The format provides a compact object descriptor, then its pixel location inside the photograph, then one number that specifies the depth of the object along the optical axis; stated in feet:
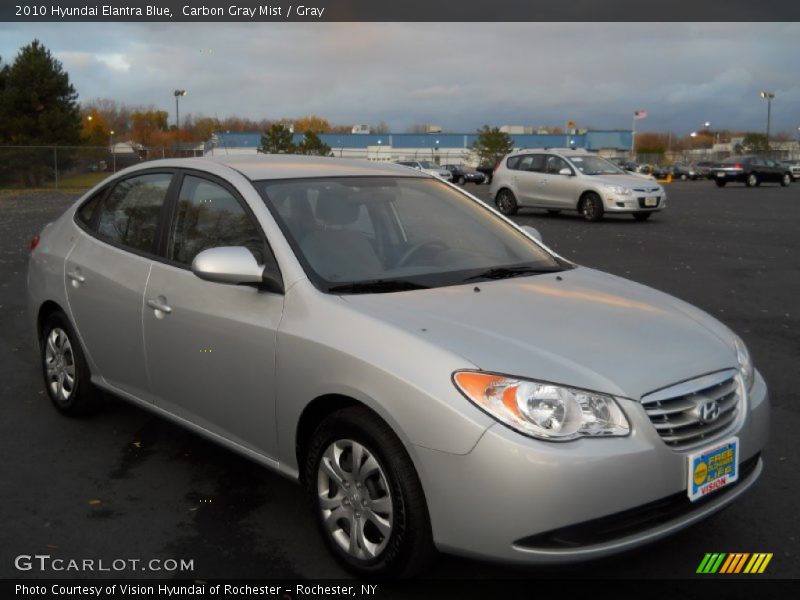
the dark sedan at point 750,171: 139.64
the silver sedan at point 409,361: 9.37
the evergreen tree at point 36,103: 157.48
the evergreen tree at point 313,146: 205.43
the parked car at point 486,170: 202.08
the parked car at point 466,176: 187.93
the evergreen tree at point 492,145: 278.26
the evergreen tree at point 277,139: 211.00
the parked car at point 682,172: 221.87
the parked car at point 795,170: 203.46
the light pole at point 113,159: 133.28
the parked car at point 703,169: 215.51
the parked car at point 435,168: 157.99
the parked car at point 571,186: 65.16
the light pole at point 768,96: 303.07
